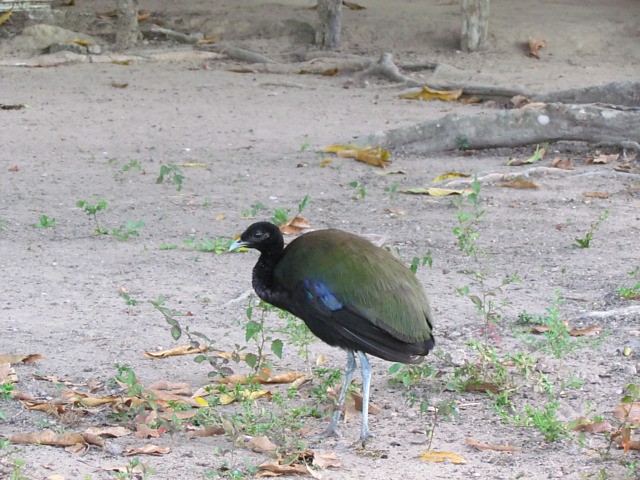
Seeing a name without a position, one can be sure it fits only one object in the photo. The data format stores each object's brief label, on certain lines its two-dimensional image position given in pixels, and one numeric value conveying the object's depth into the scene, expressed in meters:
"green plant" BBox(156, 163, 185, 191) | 14.92
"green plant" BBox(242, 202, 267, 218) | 14.12
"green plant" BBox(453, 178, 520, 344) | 9.74
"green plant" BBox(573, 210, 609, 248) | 13.22
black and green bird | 7.82
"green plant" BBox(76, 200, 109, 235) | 13.74
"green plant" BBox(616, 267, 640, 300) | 11.12
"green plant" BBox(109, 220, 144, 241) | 13.49
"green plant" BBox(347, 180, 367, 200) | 15.42
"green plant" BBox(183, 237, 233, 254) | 13.04
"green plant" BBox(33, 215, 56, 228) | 13.95
